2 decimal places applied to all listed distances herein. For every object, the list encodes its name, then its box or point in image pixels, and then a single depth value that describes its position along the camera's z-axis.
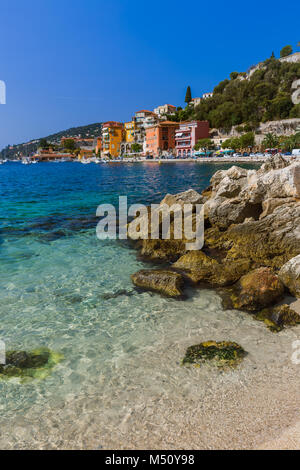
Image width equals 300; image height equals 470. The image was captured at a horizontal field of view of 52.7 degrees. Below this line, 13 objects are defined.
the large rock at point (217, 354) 4.91
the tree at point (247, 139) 82.69
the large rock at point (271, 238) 8.70
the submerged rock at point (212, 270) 7.91
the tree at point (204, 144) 95.44
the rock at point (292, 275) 6.90
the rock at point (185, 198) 13.62
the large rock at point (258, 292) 6.54
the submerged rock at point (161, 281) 7.42
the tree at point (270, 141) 74.38
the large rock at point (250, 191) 10.45
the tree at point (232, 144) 84.33
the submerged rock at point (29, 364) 4.90
